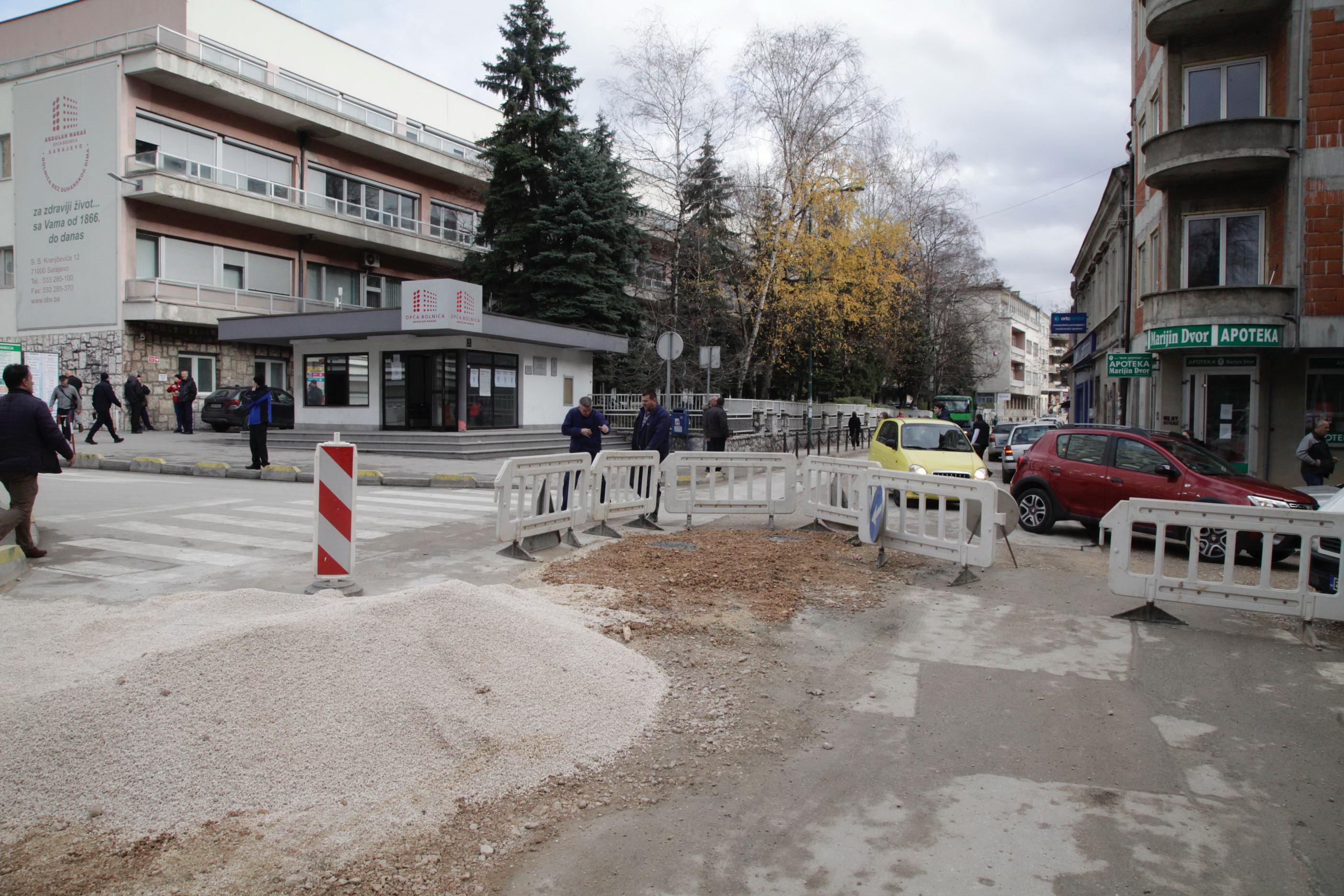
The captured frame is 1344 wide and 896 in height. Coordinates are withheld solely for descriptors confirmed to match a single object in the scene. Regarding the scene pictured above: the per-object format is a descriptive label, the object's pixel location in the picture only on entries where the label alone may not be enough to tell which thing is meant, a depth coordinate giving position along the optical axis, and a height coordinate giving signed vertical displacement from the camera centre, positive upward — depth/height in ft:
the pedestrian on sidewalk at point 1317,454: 45.96 -2.00
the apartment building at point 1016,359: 267.39 +21.62
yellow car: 45.88 -2.04
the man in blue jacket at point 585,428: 36.99 -0.74
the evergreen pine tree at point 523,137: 100.63 +32.73
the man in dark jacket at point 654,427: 39.32 -0.71
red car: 31.86 -2.63
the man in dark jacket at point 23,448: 26.03 -1.29
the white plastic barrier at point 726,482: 36.76 -3.01
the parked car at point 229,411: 88.58 -0.24
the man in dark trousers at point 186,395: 85.92 +1.28
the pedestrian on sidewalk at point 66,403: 67.46 +0.36
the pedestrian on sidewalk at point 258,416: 52.34 -0.45
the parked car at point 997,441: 102.17 -3.23
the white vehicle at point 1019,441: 75.56 -2.40
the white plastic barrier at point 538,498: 28.73 -3.12
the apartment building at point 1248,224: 60.29 +14.50
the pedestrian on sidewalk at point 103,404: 70.03 +0.24
